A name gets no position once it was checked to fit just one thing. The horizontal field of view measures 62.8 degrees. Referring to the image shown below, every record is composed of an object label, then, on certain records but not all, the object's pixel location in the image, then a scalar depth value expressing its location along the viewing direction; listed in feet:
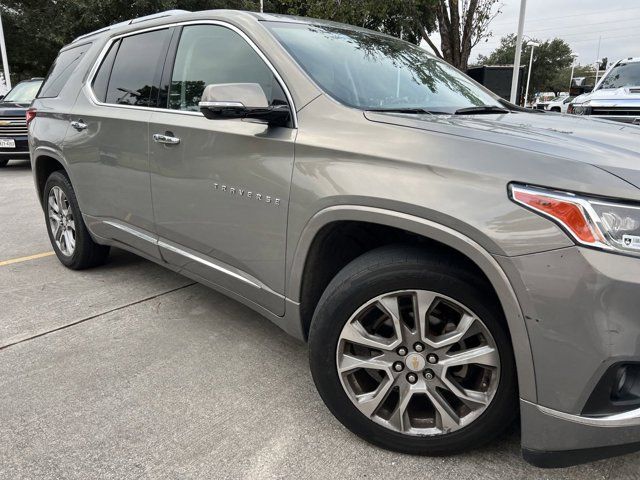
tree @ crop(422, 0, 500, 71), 42.04
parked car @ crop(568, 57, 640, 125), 28.81
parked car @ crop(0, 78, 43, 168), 33.81
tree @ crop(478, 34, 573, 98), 200.34
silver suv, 5.25
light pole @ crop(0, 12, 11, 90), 61.05
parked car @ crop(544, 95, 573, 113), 112.47
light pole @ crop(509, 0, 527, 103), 39.42
